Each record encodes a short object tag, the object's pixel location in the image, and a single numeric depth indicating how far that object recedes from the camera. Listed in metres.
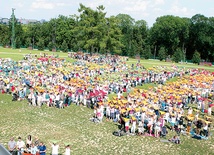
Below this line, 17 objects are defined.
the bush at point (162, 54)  81.43
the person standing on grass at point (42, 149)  14.51
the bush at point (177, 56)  78.56
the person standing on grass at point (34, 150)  14.41
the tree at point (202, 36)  89.38
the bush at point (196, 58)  81.15
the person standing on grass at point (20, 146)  14.59
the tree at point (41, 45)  86.25
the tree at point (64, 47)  84.99
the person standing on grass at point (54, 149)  14.62
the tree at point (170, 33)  93.50
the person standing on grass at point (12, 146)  14.62
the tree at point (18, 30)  95.28
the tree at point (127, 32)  87.88
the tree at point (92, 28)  70.06
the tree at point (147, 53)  84.06
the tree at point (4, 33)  91.38
